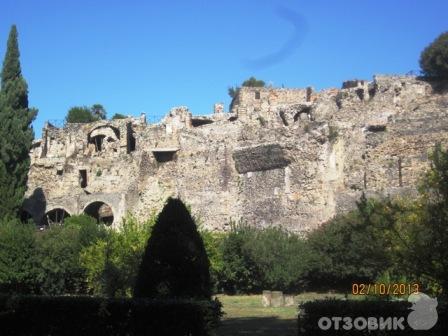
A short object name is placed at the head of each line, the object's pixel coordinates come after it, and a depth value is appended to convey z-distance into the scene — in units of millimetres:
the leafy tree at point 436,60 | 52594
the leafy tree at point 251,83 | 77131
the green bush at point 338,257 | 27484
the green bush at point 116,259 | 23469
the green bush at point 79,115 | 69950
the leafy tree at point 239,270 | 30094
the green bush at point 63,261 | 28812
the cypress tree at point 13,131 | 38438
